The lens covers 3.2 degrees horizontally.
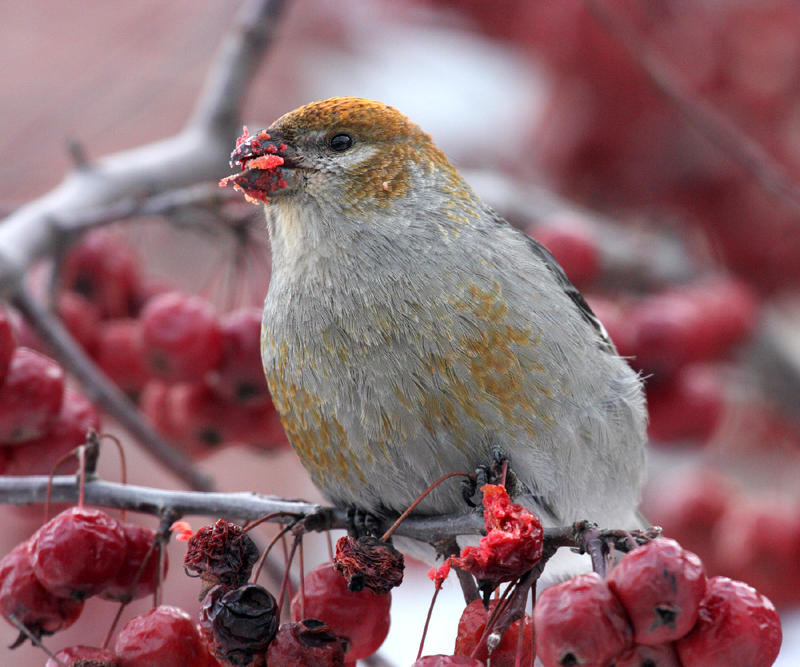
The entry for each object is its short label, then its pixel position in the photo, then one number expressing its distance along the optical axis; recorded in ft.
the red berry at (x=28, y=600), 8.13
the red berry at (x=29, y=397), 8.24
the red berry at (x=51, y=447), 8.26
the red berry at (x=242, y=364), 8.39
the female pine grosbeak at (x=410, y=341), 8.18
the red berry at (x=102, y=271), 8.47
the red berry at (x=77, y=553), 8.11
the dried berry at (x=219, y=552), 8.07
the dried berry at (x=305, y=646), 8.07
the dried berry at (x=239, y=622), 8.07
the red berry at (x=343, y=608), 8.12
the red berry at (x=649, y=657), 8.02
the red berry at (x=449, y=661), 8.04
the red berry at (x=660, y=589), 8.00
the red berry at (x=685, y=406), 8.59
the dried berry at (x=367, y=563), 8.09
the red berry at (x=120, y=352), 8.46
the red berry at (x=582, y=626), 8.00
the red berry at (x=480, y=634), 8.07
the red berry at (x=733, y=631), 8.01
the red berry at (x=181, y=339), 8.37
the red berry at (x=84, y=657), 8.08
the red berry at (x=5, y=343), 8.24
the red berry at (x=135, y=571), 8.14
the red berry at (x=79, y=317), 8.46
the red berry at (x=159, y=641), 8.09
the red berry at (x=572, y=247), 8.65
